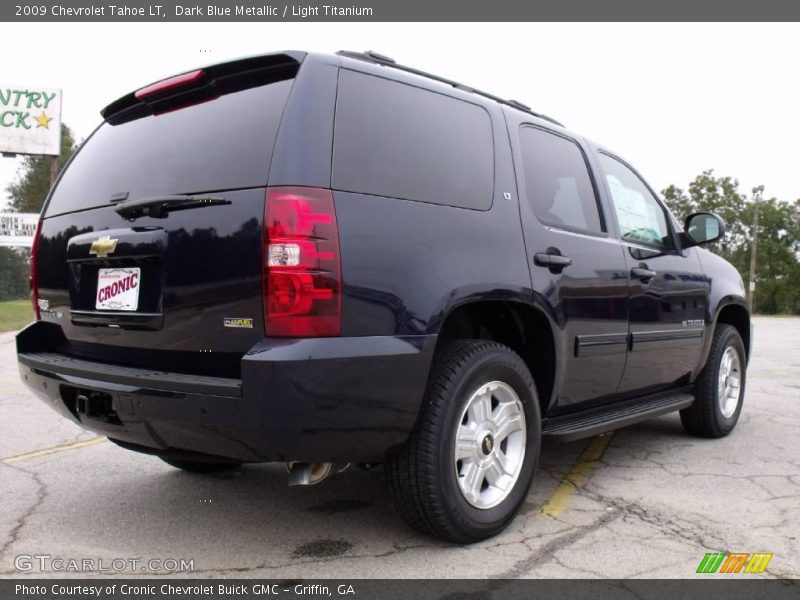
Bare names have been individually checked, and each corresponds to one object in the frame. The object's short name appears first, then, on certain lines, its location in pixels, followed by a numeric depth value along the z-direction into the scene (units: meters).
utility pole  42.84
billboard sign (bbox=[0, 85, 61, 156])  27.30
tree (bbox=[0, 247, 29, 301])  55.38
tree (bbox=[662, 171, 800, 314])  58.53
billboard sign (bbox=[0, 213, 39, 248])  27.20
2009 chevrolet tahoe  2.41
